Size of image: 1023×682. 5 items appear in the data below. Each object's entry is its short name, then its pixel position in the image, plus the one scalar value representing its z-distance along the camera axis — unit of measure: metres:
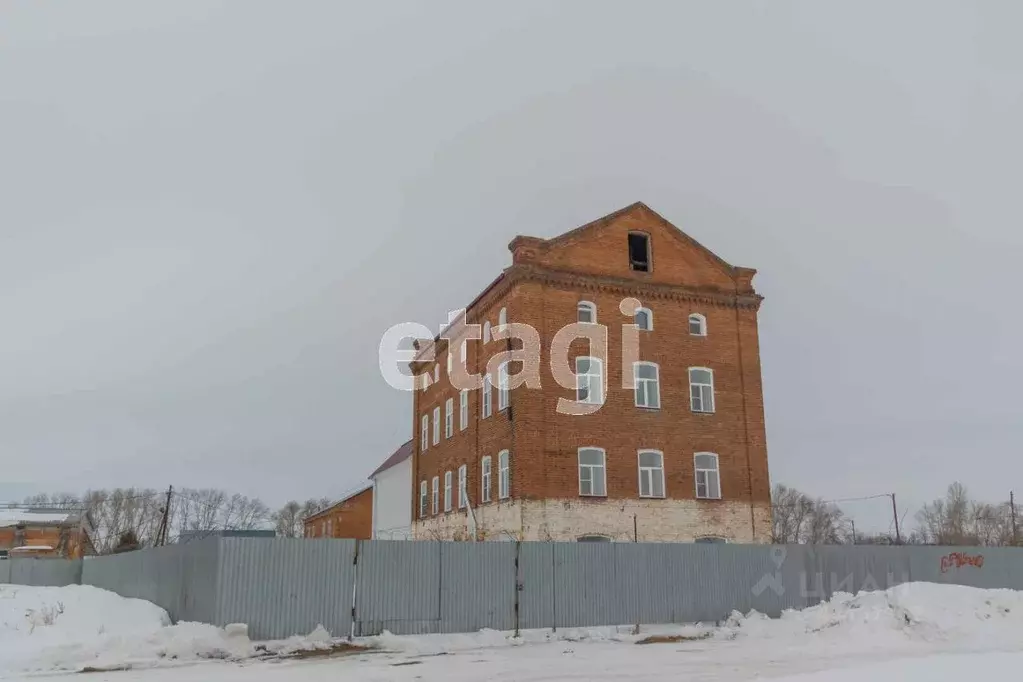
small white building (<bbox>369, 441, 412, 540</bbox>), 44.75
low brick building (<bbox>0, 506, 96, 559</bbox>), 63.59
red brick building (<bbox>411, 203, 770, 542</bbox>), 28.36
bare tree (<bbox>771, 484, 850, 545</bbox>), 80.12
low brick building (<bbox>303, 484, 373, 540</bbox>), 55.36
